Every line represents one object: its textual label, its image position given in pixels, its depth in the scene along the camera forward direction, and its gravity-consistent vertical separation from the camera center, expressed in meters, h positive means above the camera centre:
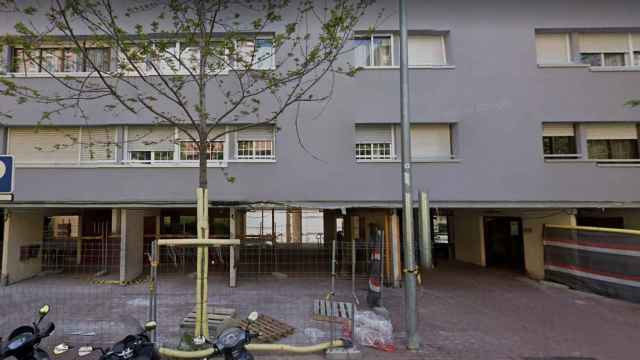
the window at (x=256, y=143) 10.14 +1.91
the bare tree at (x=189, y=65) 9.85 +4.00
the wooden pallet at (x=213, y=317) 5.96 -1.80
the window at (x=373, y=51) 10.40 +4.53
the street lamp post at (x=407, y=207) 5.46 +0.04
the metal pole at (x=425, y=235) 4.77 -0.34
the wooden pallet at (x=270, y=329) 5.68 -1.91
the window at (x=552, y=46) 10.55 +4.62
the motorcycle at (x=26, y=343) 3.91 -1.37
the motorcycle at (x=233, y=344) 3.93 -1.41
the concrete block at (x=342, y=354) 5.06 -1.98
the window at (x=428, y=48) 10.52 +4.62
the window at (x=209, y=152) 10.12 +1.69
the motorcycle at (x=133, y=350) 3.88 -1.47
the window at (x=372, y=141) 10.23 +1.93
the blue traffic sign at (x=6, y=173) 4.72 +0.56
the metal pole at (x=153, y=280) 5.11 -0.92
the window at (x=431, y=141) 10.23 +1.91
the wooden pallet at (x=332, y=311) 5.24 -1.49
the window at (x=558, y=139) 10.32 +1.92
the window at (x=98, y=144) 10.07 +2.01
